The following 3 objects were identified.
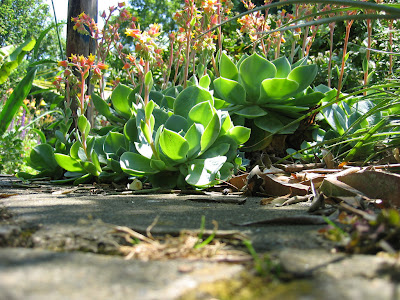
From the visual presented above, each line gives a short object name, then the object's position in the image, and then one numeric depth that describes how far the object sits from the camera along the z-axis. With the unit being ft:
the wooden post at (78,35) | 2.57
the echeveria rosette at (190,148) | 1.54
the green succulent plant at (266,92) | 1.86
